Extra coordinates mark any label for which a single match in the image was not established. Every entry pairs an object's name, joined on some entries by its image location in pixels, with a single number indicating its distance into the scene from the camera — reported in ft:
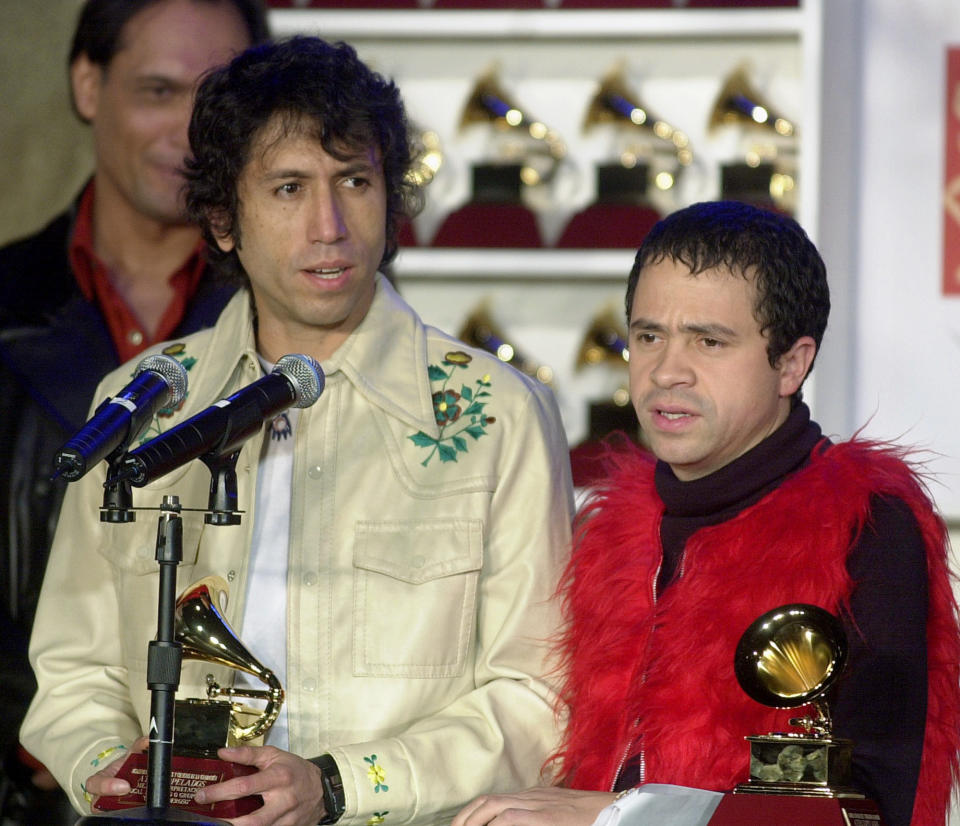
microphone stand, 32.58
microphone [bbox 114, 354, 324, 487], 32.51
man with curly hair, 33.61
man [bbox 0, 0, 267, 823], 35.21
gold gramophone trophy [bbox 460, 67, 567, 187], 37.10
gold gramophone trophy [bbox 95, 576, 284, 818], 32.99
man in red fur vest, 32.85
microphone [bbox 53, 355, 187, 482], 32.37
